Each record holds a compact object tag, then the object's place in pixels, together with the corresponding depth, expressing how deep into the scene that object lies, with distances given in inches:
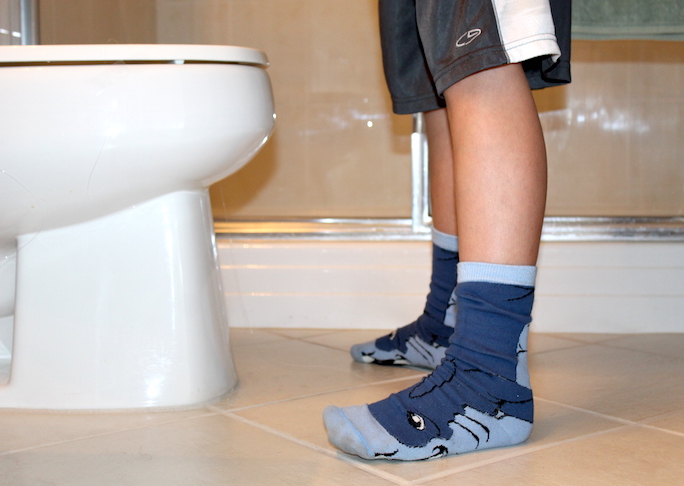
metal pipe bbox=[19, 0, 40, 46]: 43.7
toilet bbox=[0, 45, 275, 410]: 28.5
